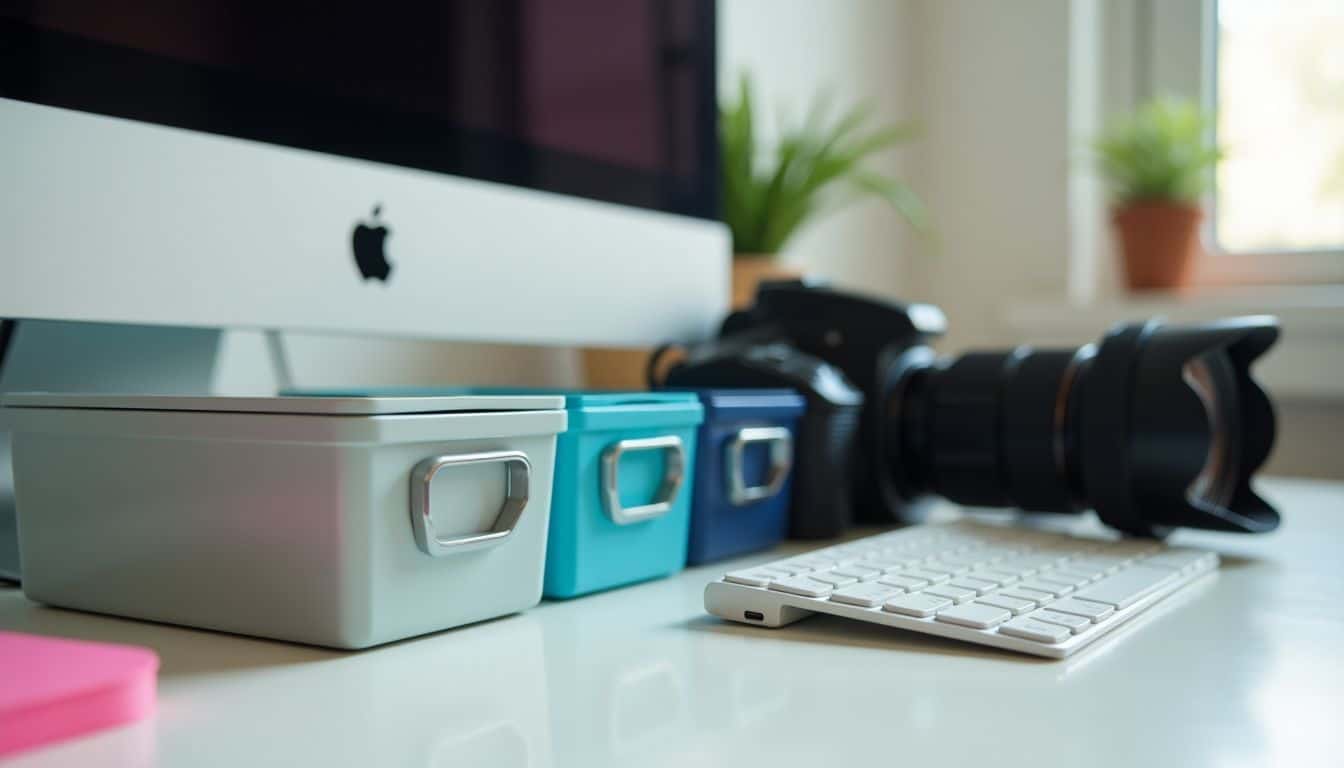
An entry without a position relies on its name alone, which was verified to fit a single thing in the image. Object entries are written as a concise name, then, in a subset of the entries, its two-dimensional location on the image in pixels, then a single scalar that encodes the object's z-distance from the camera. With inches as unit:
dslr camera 27.7
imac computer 20.0
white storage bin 16.3
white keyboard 18.1
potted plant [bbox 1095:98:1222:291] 61.5
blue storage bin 25.3
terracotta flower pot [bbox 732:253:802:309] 45.6
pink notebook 12.1
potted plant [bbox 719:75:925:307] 46.9
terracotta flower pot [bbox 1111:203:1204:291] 63.2
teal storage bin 21.1
